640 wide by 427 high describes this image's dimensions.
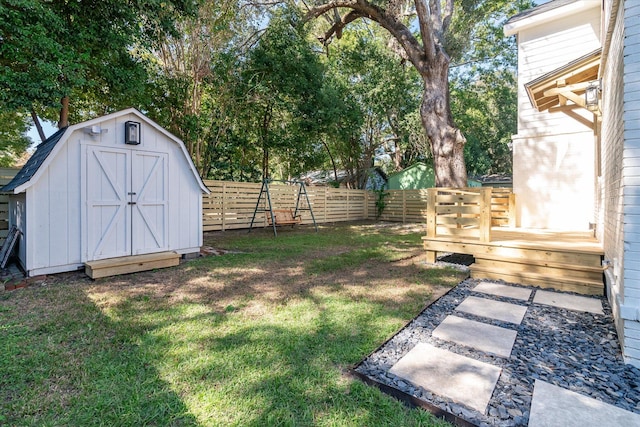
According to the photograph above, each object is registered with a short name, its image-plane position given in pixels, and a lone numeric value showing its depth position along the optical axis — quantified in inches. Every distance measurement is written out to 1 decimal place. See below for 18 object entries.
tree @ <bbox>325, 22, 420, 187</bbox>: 568.7
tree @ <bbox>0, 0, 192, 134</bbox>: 181.5
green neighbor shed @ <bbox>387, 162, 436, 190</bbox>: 679.7
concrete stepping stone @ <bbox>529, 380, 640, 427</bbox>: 60.1
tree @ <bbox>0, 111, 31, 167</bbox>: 361.4
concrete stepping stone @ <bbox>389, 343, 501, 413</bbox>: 68.8
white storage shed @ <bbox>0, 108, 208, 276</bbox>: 159.9
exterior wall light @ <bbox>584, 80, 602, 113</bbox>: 161.2
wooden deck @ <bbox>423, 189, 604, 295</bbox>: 146.7
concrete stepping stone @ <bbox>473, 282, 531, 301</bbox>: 140.4
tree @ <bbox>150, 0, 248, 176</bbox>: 338.3
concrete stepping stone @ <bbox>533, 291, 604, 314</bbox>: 123.3
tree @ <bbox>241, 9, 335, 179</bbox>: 397.1
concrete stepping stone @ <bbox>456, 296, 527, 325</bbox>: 114.7
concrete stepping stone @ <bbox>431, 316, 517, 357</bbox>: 91.4
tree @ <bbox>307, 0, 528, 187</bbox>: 277.1
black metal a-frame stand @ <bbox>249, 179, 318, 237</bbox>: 341.1
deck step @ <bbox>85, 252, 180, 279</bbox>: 163.6
